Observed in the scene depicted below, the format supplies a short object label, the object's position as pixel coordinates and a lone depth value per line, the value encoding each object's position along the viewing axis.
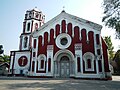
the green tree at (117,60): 29.98
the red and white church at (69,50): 14.37
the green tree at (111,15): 10.70
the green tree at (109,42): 32.97
